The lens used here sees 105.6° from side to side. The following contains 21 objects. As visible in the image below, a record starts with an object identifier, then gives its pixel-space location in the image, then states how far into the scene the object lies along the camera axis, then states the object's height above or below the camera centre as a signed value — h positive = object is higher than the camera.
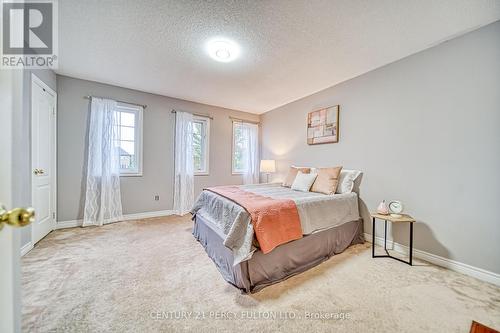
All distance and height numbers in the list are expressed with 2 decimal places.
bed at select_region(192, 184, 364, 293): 1.71 -0.81
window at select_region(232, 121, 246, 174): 4.87 +0.40
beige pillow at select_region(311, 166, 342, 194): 2.80 -0.24
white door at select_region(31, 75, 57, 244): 2.49 +0.07
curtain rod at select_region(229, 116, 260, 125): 4.75 +1.11
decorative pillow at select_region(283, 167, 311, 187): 3.44 -0.19
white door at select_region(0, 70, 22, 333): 0.55 -0.24
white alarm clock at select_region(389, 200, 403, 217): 2.27 -0.51
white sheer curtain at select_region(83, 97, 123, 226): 3.26 -0.11
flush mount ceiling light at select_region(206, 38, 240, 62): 2.19 +1.39
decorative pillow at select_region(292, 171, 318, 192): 3.06 -0.28
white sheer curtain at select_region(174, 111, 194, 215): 4.03 -0.01
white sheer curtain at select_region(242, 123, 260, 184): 4.97 +0.28
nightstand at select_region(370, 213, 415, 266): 2.11 -0.61
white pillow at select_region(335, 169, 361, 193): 2.85 -0.25
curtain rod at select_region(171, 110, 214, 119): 4.25 +1.10
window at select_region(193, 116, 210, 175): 4.39 +0.42
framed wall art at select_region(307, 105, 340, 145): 3.24 +0.71
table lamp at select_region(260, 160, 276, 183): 4.39 -0.05
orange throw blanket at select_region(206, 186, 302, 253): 1.72 -0.54
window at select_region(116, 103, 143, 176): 3.62 +0.45
